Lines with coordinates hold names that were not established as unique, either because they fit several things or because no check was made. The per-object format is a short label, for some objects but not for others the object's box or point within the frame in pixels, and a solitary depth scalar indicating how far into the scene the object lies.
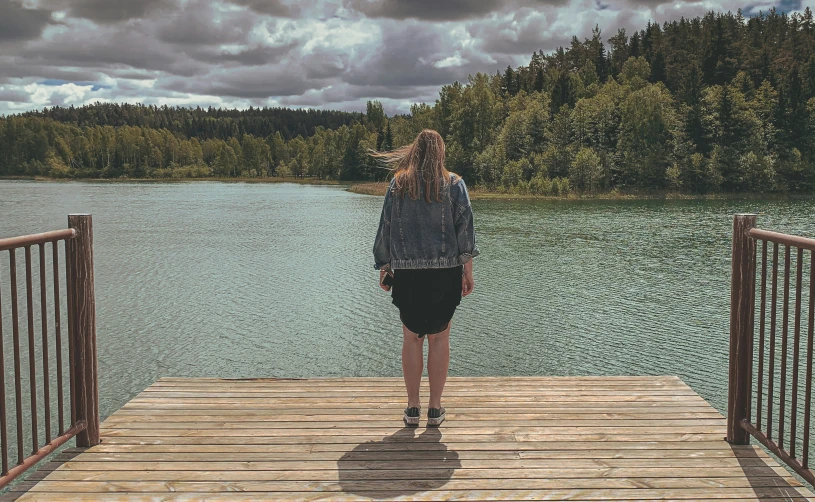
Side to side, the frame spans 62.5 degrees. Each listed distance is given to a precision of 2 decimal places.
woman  4.16
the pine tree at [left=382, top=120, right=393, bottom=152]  100.50
